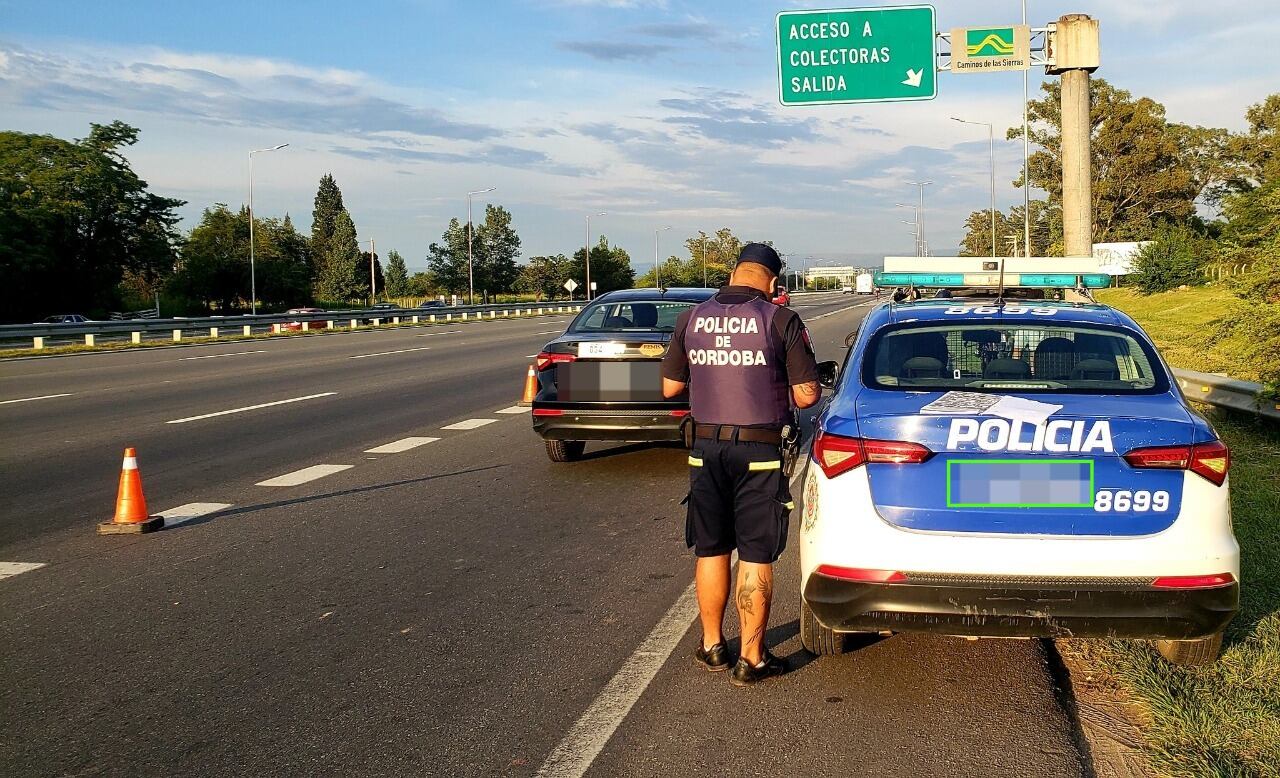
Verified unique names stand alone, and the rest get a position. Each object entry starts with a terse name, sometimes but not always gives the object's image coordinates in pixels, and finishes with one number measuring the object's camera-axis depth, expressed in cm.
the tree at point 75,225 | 5591
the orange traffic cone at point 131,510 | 748
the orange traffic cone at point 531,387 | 1025
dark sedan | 938
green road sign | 2147
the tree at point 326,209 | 12688
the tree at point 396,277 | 12051
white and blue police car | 407
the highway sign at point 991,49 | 1895
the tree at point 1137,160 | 6488
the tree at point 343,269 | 10438
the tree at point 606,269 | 9581
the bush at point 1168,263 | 4238
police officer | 459
